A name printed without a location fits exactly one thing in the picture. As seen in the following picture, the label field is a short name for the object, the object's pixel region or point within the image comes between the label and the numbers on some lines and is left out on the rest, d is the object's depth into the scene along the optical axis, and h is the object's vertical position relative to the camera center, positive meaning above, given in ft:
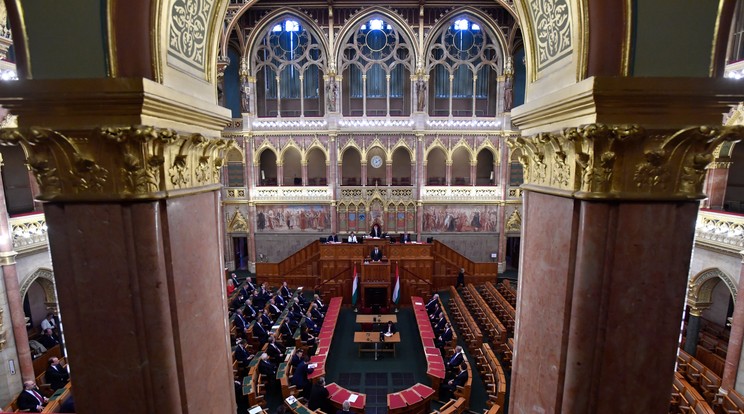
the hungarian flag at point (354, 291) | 52.54 -17.59
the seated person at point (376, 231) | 65.51 -11.67
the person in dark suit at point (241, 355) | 34.68 -17.54
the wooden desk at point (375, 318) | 44.73 -18.46
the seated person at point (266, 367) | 33.30 -17.87
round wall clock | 69.36 +0.63
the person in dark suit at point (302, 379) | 31.65 -17.98
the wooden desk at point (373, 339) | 39.52 -18.37
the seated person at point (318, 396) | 27.96 -17.14
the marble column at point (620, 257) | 8.39 -2.13
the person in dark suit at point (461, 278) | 61.41 -18.39
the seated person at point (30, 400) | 27.84 -17.40
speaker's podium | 54.90 -17.18
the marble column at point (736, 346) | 31.89 -15.40
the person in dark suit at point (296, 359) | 33.71 -17.59
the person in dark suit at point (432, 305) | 48.94 -18.28
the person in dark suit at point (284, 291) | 55.06 -18.50
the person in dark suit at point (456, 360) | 33.91 -17.48
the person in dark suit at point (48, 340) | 41.88 -19.50
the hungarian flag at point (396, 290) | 52.49 -17.62
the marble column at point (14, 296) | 32.76 -11.69
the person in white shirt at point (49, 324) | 44.29 -18.90
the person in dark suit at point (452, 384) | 31.09 -18.20
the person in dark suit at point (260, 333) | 40.52 -18.06
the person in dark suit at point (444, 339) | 39.88 -18.40
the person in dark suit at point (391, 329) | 41.14 -18.13
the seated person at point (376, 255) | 56.95 -13.62
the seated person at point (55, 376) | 33.19 -18.65
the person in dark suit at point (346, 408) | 25.21 -16.25
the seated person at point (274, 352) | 36.55 -18.10
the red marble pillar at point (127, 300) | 8.46 -3.14
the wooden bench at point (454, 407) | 27.43 -17.88
